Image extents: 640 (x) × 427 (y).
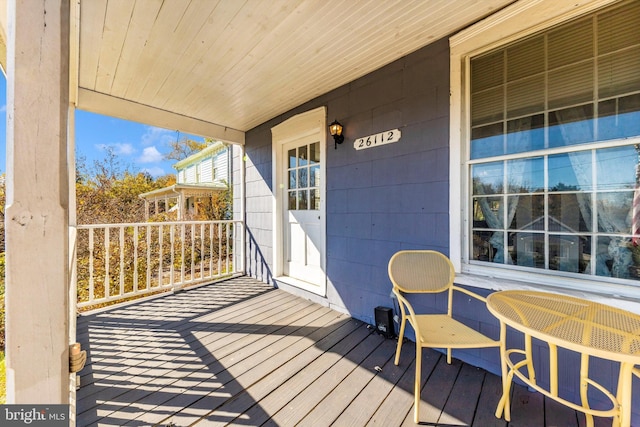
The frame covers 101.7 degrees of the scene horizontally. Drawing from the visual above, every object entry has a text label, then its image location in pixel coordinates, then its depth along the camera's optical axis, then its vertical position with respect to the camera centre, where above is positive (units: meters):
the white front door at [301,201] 3.16 +0.15
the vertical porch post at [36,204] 0.79 +0.03
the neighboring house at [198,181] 7.71 +1.14
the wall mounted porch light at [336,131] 2.80 +0.87
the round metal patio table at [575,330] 0.97 -0.50
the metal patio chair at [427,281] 1.66 -0.52
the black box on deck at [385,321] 2.31 -0.99
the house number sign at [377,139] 2.38 +0.70
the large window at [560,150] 1.45 +0.38
